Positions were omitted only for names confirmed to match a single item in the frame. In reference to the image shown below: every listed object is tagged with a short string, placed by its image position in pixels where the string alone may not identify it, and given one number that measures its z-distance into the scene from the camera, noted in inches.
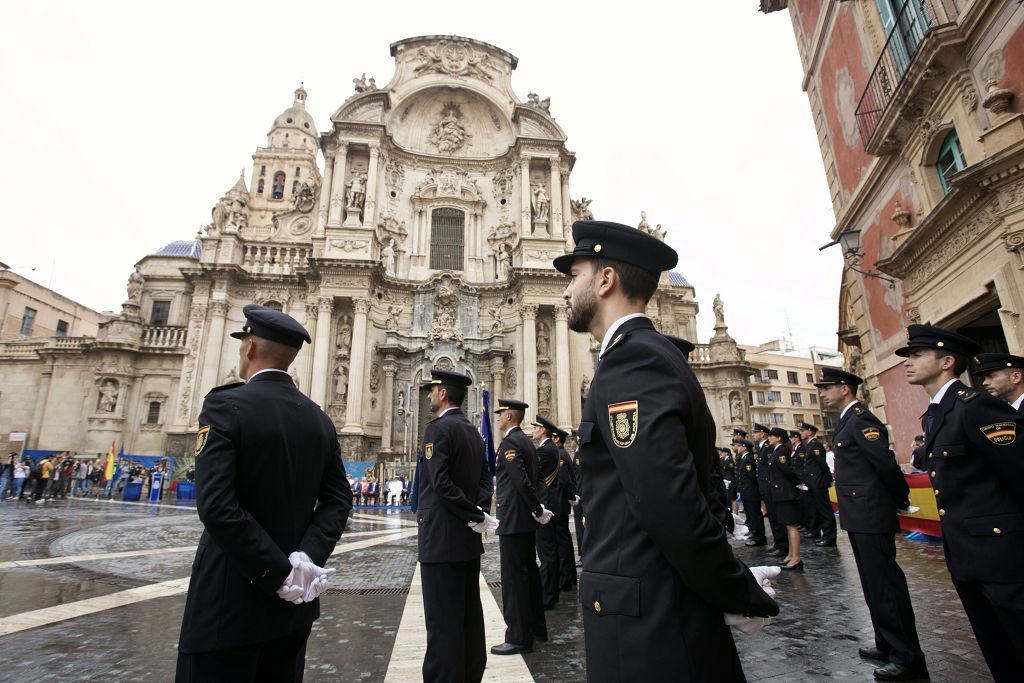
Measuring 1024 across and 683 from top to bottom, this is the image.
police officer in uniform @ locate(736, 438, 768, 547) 411.8
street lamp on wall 430.0
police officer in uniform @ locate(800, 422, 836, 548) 394.3
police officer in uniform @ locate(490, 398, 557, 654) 174.4
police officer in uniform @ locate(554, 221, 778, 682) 58.9
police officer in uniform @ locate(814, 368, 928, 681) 144.9
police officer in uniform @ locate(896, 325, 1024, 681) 120.6
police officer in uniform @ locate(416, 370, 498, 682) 135.6
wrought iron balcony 334.0
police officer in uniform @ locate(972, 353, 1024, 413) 164.1
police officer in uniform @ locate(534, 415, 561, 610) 244.2
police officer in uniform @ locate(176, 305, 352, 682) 82.2
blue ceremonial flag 288.8
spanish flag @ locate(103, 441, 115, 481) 803.4
